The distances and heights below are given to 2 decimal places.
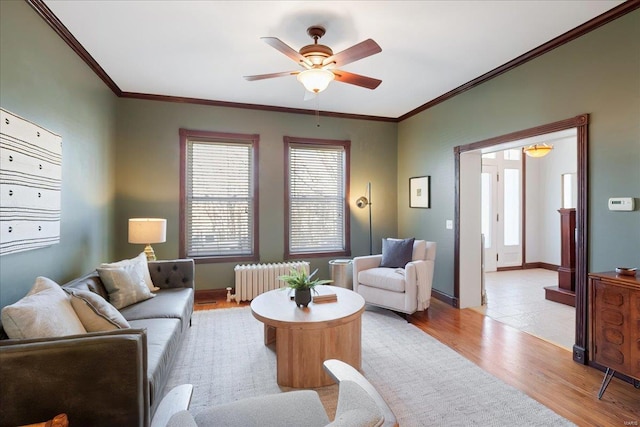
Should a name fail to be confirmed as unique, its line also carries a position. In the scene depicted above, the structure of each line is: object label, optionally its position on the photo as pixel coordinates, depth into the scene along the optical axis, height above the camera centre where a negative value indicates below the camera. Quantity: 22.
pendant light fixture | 5.20 +1.01
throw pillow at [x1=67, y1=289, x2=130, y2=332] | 1.86 -0.60
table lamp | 3.67 -0.21
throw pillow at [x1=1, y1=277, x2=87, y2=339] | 1.55 -0.53
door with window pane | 6.66 +0.10
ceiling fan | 2.45 +1.23
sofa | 1.37 -0.73
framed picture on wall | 4.88 +0.32
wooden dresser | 2.11 -0.76
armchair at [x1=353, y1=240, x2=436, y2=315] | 3.70 -0.82
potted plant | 2.69 -0.63
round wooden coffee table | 2.38 -0.97
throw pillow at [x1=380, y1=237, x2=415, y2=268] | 4.14 -0.53
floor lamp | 5.31 +0.16
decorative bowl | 2.23 -0.41
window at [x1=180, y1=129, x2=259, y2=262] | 4.66 +0.25
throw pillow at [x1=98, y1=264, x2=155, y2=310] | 2.75 -0.64
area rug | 2.08 -1.29
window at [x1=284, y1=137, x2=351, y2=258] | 5.11 +0.25
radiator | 4.53 -0.94
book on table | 2.83 -0.75
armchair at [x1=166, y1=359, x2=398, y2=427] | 1.01 -0.86
